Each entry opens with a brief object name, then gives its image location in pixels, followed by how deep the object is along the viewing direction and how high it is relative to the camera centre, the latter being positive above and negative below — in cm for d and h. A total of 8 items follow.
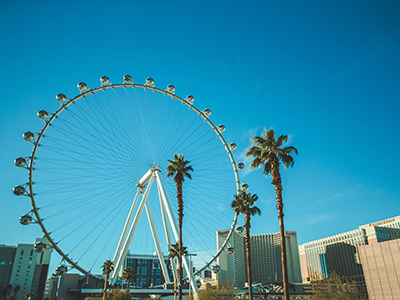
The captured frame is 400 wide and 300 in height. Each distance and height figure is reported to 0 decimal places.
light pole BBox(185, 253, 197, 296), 3739 +241
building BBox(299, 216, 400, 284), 15520 +2192
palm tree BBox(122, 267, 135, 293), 7204 +480
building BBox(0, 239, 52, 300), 12962 +1013
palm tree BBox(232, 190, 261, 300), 3556 +899
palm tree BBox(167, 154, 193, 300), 3638 +1281
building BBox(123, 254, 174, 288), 17688 +1337
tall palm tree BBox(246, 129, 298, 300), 2595 +1055
